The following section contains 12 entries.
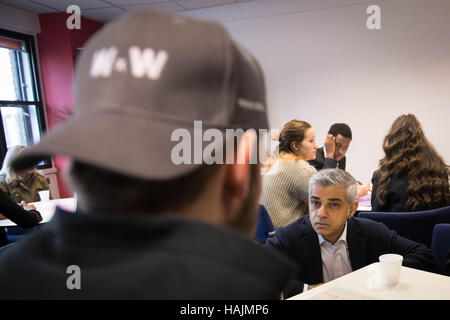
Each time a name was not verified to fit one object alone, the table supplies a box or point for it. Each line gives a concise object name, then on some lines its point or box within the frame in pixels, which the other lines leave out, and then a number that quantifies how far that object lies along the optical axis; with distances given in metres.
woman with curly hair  2.52
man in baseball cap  0.38
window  5.03
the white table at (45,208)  3.24
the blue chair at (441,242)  1.94
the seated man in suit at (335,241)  1.82
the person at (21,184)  3.70
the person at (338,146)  4.04
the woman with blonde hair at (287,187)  2.75
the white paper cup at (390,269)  1.46
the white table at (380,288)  1.38
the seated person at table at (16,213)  2.91
